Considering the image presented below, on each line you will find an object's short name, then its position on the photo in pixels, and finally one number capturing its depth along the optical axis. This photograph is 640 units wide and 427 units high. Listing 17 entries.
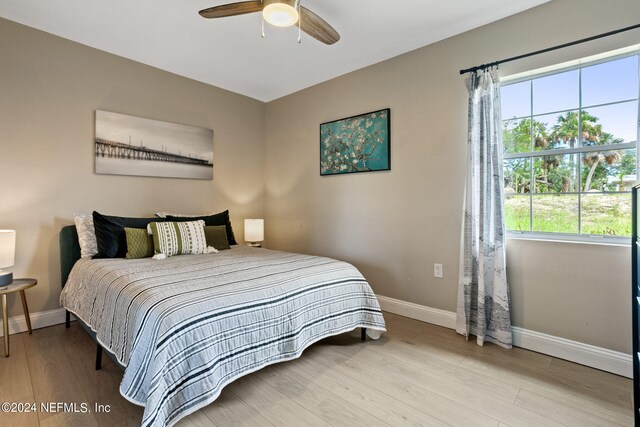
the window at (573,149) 2.05
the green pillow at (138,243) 2.64
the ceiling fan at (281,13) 1.77
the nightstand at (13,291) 2.19
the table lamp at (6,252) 2.22
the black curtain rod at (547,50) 1.93
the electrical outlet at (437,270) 2.78
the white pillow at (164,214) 3.23
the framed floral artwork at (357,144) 3.14
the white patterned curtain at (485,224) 2.35
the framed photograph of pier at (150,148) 3.04
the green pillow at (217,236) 3.10
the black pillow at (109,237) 2.63
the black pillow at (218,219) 3.19
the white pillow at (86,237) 2.66
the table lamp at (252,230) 3.79
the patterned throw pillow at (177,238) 2.72
